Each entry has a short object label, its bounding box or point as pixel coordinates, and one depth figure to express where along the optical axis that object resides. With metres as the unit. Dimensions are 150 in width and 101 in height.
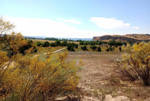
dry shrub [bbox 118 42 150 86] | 8.83
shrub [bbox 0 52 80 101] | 3.95
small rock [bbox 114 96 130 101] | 6.56
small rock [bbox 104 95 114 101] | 6.57
